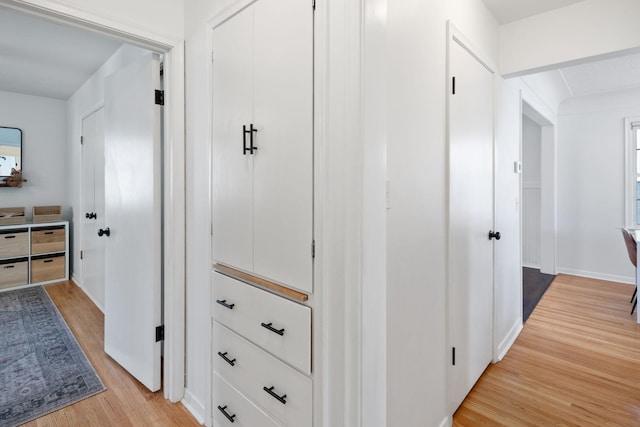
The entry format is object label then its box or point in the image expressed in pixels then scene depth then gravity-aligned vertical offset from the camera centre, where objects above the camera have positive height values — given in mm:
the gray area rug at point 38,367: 1886 -1113
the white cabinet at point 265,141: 1155 +288
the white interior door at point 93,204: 3229 +65
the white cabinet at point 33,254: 3842 -550
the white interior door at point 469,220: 1699 -52
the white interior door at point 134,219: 1937 -57
